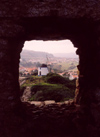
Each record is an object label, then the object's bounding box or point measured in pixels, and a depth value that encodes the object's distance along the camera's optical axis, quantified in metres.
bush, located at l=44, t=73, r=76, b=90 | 10.56
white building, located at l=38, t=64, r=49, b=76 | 31.03
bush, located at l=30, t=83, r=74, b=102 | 6.79
